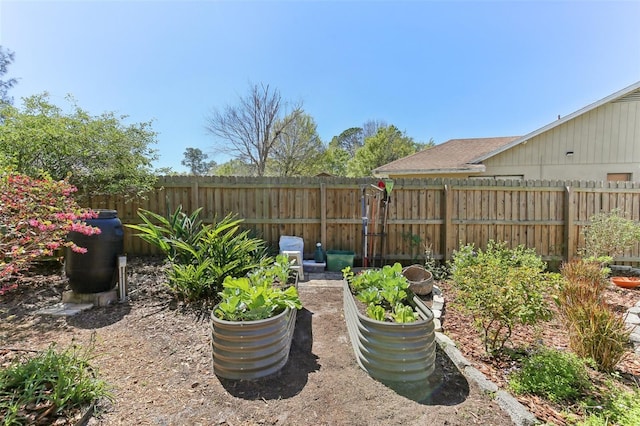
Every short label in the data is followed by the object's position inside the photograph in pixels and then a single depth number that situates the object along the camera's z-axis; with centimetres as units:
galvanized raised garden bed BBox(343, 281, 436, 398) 196
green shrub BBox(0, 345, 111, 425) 150
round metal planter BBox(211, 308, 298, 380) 198
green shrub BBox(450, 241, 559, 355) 218
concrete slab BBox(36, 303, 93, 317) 308
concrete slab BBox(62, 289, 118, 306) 334
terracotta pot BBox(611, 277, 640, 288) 445
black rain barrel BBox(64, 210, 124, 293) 328
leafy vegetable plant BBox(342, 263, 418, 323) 222
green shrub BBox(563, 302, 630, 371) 225
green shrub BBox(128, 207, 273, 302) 320
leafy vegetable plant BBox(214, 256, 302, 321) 215
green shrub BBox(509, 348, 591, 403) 188
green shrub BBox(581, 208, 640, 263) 466
